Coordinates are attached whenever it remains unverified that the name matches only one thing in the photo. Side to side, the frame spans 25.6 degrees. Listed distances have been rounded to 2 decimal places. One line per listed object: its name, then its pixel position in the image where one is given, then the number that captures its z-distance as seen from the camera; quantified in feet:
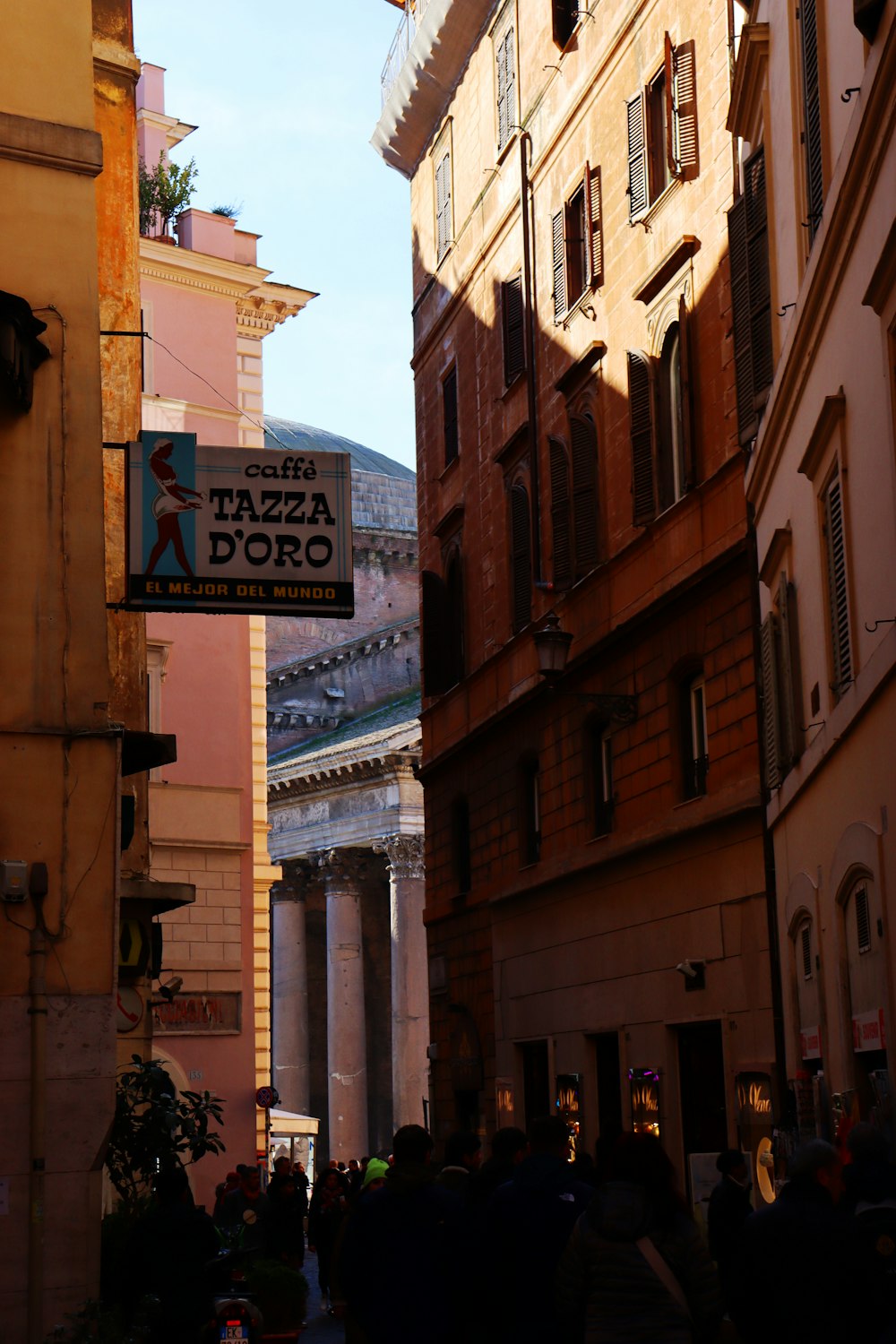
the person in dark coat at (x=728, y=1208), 38.47
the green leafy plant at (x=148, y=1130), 42.50
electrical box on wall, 36.27
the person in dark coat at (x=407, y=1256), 24.34
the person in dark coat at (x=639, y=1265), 20.95
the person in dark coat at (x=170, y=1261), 31.17
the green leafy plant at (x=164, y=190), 101.04
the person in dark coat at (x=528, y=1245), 24.52
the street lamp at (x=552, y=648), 68.03
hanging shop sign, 41.91
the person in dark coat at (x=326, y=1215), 83.76
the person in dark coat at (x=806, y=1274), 21.36
